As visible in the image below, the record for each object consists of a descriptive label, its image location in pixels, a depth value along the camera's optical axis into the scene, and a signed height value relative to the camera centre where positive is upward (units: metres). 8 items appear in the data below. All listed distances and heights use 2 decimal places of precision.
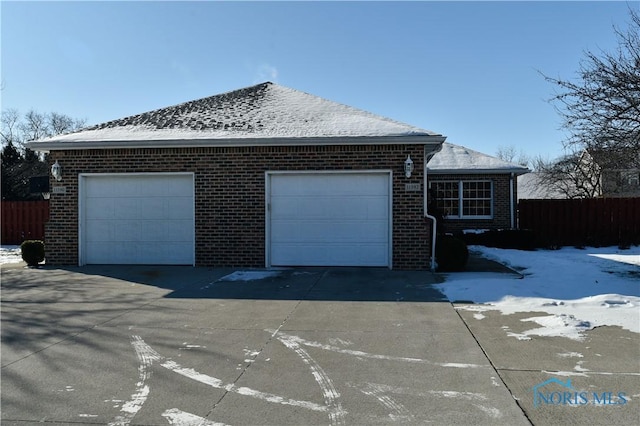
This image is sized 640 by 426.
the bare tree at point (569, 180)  31.97 +2.25
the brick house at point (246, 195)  11.28 +0.43
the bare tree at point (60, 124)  49.25 +9.34
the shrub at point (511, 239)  17.42 -1.03
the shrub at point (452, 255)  10.88 -1.01
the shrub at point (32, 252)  12.16 -1.05
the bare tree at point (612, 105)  10.39 +2.43
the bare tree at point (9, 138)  41.95 +6.89
